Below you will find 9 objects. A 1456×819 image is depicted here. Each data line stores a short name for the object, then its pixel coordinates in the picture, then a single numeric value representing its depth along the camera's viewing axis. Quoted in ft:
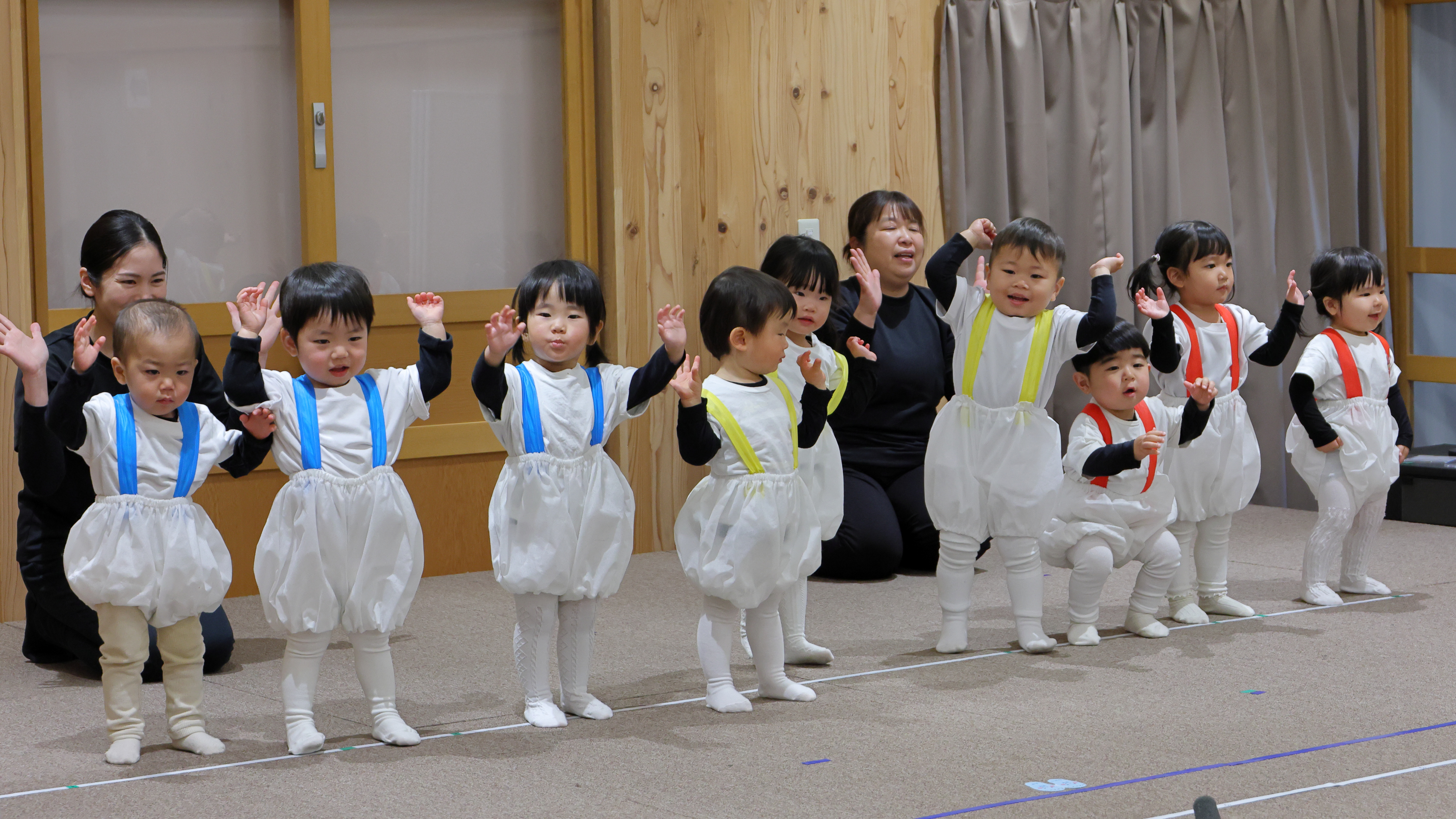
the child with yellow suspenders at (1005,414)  22.03
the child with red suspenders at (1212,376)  24.39
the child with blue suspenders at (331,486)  17.65
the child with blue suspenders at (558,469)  18.57
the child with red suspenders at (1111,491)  22.84
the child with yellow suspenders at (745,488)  19.07
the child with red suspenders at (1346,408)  25.22
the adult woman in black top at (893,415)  27.02
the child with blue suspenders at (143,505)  17.38
